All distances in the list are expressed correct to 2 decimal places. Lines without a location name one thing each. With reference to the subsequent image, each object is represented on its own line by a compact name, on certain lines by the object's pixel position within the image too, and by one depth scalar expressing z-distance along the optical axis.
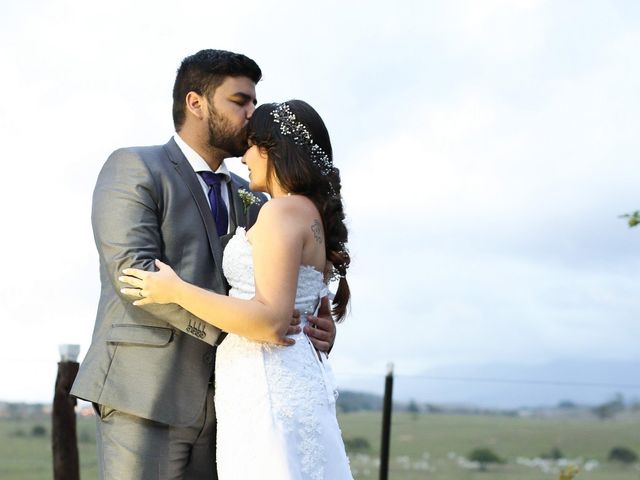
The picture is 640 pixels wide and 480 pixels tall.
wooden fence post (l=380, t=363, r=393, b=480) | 8.19
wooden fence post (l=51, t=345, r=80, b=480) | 7.48
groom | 3.53
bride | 3.30
